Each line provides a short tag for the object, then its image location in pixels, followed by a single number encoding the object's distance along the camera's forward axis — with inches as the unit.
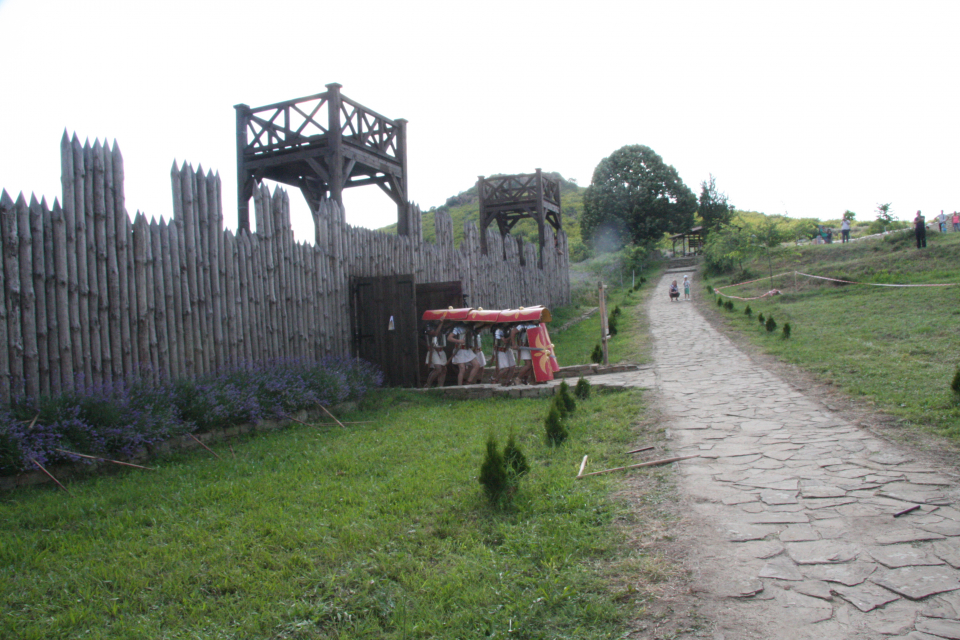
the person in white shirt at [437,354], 389.7
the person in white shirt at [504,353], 383.9
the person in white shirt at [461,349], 393.1
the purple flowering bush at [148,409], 186.7
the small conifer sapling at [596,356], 456.1
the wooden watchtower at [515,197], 776.9
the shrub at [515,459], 193.3
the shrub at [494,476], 168.7
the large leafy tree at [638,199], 1867.6
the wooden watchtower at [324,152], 417.4
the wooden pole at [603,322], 431.4
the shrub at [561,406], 273.4
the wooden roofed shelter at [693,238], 1930.6
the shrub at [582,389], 328.2
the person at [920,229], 941.8
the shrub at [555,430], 236.8
